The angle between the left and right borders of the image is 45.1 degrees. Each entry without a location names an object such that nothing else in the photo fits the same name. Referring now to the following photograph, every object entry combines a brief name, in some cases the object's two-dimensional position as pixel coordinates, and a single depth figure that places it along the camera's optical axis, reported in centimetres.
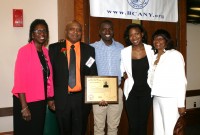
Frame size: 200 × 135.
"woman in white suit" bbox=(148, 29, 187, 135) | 280
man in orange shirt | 274
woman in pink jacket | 249
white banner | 354
